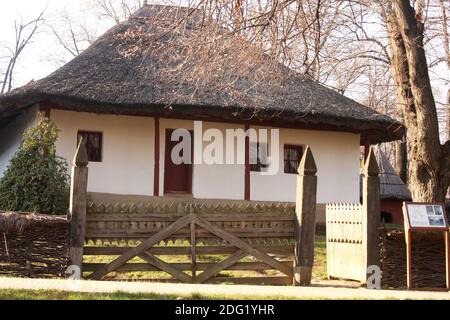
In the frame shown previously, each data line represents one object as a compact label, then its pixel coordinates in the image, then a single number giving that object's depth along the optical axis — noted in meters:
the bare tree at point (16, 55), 46.62
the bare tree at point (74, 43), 46.84
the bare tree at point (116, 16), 39.92
